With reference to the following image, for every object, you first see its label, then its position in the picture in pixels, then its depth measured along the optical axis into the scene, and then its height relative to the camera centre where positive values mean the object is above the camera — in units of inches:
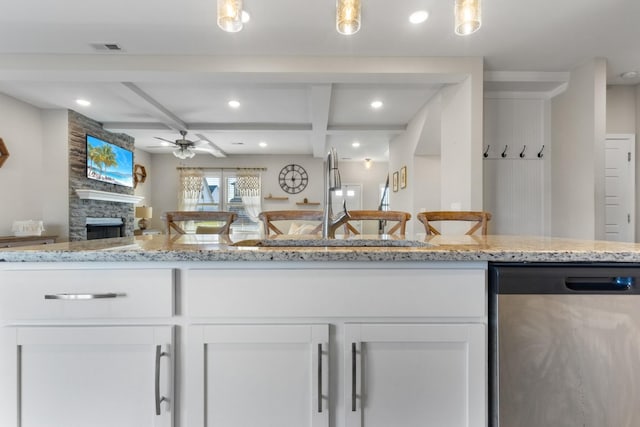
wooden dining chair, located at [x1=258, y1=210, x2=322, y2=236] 87.7 -0.8
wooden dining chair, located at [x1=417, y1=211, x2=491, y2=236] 77.9 -1.1
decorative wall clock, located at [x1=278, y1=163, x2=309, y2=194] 306.8 +33.6
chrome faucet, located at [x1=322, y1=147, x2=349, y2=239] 50.9 +2.3
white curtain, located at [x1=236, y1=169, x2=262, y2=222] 306.5 +26.7
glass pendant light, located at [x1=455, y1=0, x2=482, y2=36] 64.4 +41.2
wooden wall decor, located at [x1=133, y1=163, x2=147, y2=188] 265.0 +34.8
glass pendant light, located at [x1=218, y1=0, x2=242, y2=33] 66.1 +42.6
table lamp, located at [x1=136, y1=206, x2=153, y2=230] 262.6 +1.4
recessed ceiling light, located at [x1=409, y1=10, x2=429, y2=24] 94.6 +60.4
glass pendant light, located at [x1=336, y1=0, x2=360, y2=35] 64.0 +41.0
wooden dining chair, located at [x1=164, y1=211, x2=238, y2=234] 80.9 -1.0
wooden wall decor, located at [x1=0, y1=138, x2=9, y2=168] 153.5 +30.5
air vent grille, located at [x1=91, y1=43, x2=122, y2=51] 109.6 +59.4
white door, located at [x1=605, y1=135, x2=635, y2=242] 148.9 +11.9
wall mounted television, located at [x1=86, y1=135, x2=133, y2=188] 197.5 +35.3
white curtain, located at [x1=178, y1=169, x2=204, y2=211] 303.3 +24.8
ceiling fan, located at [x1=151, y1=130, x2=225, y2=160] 203.0 +44.8
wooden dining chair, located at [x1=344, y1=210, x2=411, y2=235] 84.5 -1.2
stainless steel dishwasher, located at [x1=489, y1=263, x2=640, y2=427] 33.2 -14.6
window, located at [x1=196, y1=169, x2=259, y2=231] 308.3 +19.1
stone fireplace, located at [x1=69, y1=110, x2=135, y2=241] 183.8 +17.7
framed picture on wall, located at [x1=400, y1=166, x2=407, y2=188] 207.6 +24.3
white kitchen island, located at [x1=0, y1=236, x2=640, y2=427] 33.6 -13.2
